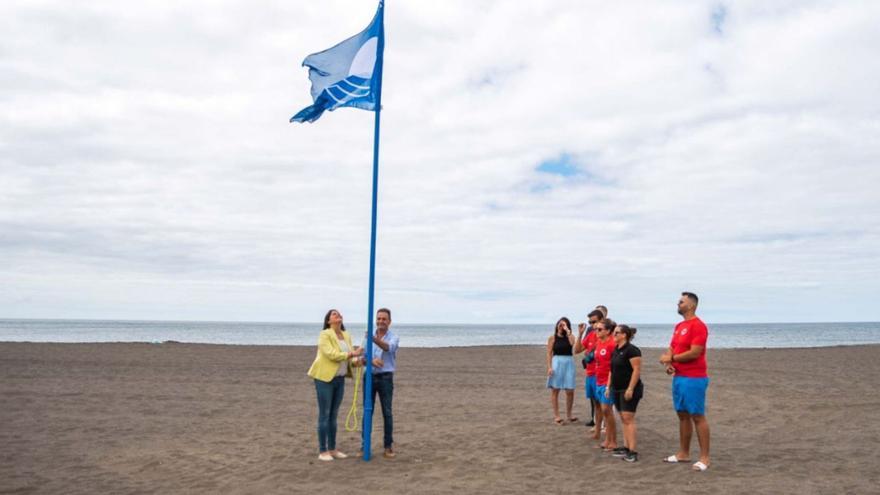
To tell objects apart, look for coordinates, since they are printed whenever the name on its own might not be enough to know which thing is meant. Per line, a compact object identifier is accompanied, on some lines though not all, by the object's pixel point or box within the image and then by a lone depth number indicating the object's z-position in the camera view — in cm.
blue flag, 905
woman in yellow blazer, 856
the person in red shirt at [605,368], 907
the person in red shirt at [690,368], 789
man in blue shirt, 882
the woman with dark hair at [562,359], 1068
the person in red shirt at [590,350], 998
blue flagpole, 861
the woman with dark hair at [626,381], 847
